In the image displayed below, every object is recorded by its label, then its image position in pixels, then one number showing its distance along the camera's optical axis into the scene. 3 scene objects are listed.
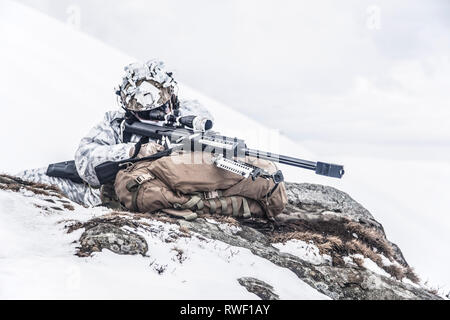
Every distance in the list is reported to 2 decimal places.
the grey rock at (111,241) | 4.25
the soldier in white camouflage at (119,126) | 6.88
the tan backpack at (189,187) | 6.01
